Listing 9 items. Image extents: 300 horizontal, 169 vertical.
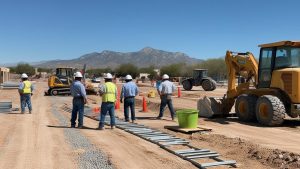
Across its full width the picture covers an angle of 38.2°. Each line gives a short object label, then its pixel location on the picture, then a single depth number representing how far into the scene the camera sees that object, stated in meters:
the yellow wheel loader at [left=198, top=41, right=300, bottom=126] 14.09
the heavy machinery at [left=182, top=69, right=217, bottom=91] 44.30
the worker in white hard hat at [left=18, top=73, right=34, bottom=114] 18.27
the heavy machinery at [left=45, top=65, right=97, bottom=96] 36.03
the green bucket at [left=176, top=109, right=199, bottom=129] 13.08
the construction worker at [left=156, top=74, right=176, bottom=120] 16.34
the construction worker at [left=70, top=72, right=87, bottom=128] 13.57
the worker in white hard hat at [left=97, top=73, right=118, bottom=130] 13.34
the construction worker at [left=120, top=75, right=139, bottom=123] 15.18
